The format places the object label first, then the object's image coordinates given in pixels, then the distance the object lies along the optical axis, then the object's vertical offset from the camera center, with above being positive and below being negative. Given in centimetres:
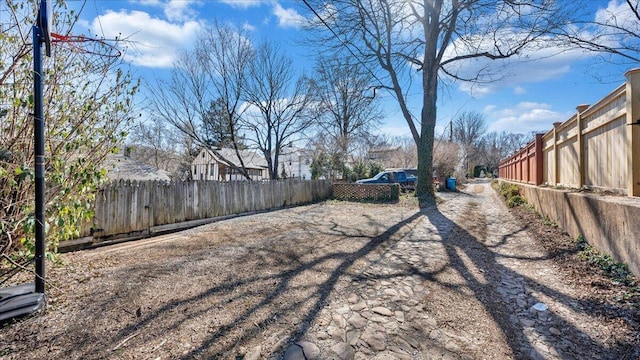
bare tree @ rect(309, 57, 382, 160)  1758 +547
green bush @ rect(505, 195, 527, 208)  926 -74
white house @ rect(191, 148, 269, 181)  3111 +162
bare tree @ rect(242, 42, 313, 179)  1500 +394
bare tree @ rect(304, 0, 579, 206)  995 +521
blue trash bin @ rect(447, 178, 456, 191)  1862 -27
